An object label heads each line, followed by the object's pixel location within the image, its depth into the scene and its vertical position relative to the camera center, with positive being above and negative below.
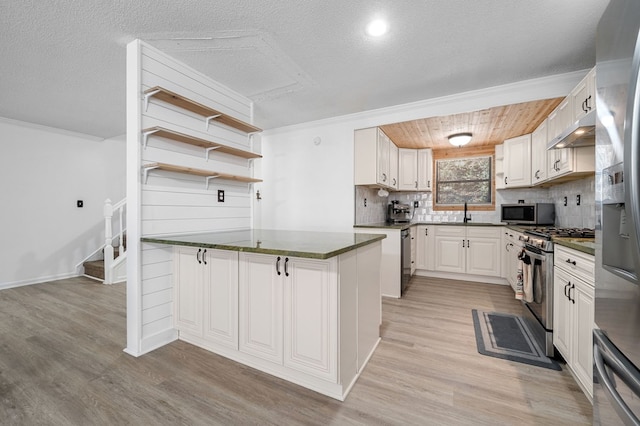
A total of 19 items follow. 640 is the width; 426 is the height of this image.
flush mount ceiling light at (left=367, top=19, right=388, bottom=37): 2.00 +1.40
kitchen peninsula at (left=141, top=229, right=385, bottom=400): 1.64 -0.62
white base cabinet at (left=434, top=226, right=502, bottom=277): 4.09 -0.57
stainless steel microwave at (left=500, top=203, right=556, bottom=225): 3.69 +0.01
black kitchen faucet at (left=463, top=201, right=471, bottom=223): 4.85 -0.08
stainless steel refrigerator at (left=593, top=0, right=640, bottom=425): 0.71 -0.01
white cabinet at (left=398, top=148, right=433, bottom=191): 4.83 +0.78
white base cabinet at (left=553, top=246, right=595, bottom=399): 1.56 -0.62
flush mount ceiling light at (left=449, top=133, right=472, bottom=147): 3.87 +1.07
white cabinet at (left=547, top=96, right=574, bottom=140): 2.56 +0.97
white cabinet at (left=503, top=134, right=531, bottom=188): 3.86 +0.77
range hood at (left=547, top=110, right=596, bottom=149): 1.85 +0.63
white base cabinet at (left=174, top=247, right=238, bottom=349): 2.01 -0.65
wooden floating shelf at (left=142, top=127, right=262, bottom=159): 2.18 +0.65
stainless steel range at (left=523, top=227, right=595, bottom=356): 2.10 -0.54
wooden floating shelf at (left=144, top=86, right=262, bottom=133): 2.19 +0.96
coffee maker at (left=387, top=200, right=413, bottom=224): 4.74 +0.00
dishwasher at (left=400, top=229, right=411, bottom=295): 3.55 -0.61
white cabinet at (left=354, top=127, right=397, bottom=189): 3.72 +0.78
